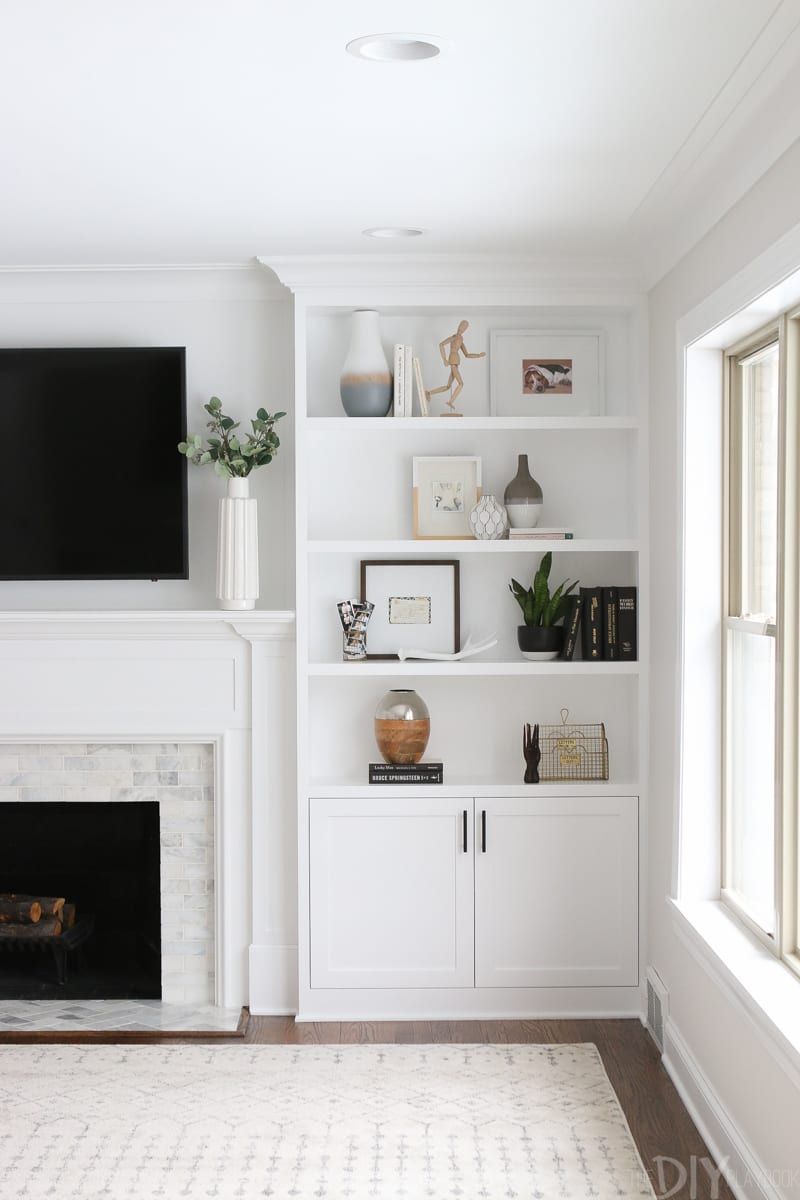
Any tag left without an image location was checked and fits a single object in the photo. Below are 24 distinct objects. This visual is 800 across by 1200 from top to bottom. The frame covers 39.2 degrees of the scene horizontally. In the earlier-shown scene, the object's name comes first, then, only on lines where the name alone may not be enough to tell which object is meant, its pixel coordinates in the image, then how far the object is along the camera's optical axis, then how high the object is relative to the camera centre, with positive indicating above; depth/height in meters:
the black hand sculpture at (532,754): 3.82 -0.60
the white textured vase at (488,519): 3.79 +0.20
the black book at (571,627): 3.81 -0.17
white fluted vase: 3.71 +0.10
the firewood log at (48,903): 3.96 -1.15
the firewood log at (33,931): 3.92 -1.23
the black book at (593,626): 3.79 -0.17
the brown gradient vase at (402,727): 3.78 -0.50
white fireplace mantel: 3.79 -0.48
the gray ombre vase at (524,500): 3.81 +0.26
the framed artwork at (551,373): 3.94 +0.72
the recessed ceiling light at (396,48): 2.06 +0.99
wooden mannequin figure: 3.82 +0.75
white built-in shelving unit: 3.74 -0.86
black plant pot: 3.81 -0.22
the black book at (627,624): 3.76 -0.16
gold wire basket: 3.88 -0.63
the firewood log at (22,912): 3.93 -1.17
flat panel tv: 3.82 +0.38
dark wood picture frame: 3.95 +0.05
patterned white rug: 2.72 -1.47
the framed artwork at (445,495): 3.90 +0.29
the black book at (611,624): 3.77 -0.16
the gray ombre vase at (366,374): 3.77 +0.69
